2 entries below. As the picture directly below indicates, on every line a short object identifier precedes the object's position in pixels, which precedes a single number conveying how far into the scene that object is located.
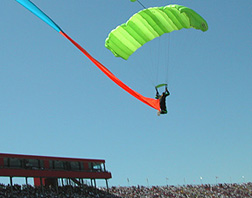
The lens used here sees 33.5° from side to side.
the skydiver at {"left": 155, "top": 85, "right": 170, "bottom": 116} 18.73
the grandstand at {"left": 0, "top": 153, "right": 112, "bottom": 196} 27.80
